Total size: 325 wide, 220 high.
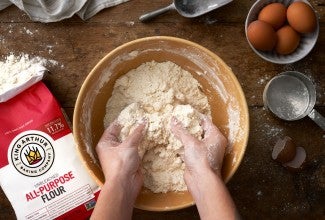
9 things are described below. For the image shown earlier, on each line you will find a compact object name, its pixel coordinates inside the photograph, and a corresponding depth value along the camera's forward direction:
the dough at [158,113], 1.15
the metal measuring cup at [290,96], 1.24
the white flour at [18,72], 1.16
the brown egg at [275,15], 1.17
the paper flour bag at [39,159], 1.17
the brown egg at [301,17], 1.15
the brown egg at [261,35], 1.14
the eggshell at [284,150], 1.20
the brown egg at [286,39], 1.17
